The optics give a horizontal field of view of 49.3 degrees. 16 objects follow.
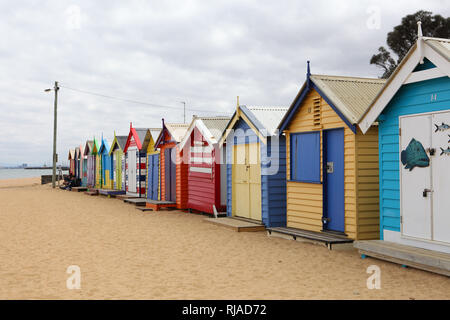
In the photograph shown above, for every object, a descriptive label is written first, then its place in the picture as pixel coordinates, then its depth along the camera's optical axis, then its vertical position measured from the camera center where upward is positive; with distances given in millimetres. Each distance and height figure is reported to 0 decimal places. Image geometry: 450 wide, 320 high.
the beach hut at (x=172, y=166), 18344 +72
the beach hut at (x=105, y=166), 29656 +123
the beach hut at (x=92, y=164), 32656 +278
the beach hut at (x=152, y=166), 21391 +59
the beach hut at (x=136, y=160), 23594 +378
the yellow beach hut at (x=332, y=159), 9773 +172
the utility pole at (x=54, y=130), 37016 +2865
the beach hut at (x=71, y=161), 42619 +638
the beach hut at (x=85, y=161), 35306 +526
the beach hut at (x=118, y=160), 26842 +419
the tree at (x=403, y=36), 38812 +10728
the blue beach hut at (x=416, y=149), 7656 +309
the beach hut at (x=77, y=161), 39656 +573
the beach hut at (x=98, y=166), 31812 +133
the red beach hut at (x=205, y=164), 15531 +116
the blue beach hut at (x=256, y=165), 12438 +61
